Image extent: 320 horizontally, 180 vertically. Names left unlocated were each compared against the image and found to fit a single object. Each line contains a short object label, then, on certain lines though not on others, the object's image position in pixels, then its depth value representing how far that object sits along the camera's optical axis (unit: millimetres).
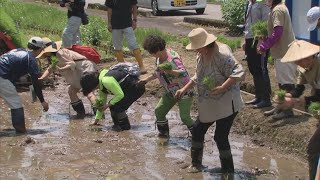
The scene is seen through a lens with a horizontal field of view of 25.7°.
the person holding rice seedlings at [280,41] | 8445
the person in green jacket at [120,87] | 9125
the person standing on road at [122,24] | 12008
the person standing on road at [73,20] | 12641
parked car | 22000
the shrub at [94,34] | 15117
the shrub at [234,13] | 16680
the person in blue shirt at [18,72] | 9109
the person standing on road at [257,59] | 9203
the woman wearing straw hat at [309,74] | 5957
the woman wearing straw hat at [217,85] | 6895
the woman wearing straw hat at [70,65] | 9538
